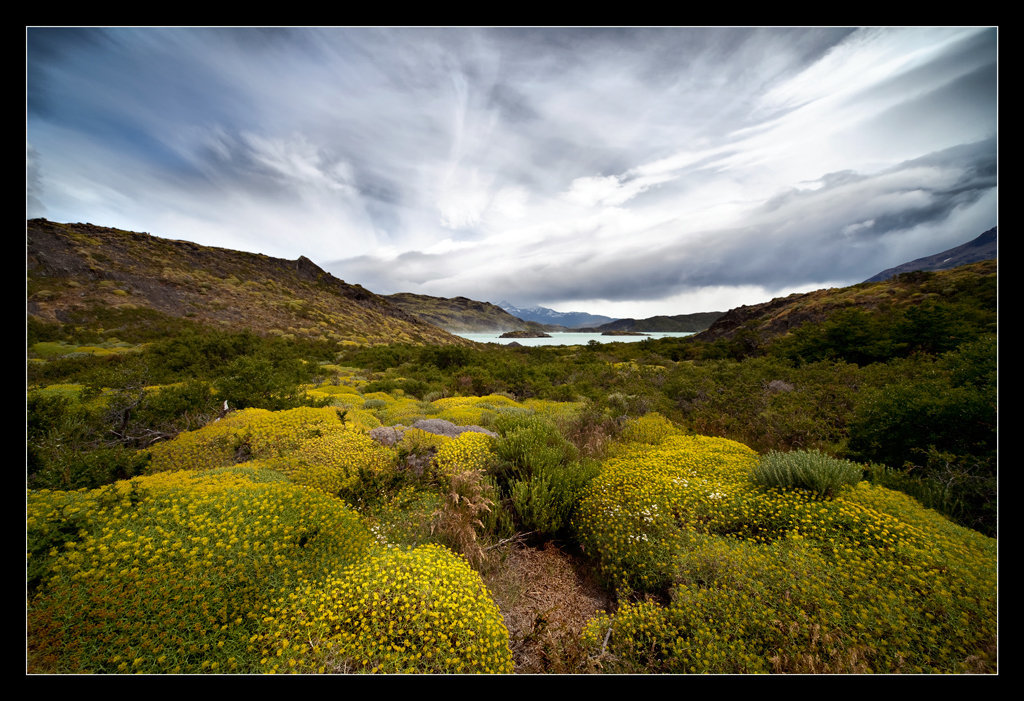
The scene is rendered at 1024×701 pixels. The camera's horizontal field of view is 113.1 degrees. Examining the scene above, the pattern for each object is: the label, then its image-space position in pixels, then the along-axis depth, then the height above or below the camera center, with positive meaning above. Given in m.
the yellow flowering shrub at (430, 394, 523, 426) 7.83 -1.57
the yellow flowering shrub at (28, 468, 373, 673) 1.92 -1.56
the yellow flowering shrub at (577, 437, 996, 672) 2.20 -1.93
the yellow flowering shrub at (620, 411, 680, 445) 6.95 -1.80
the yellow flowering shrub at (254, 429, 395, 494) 4.46 -1.63
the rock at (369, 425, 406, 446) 5.94 -1.57
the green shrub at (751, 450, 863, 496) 4.00 -1.55
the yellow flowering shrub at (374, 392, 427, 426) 7.62 -1.56
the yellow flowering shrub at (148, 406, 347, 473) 4.95 -1.45
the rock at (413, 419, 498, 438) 6.74 -1.62
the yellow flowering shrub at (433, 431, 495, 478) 5.02 -1.70
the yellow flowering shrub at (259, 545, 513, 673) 2.07 -1.88
